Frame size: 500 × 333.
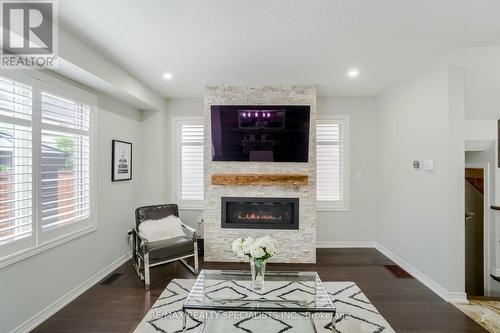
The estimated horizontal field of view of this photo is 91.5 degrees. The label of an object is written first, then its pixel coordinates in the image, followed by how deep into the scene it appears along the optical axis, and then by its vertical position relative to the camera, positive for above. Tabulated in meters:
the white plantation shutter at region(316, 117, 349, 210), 4.51 +0.06
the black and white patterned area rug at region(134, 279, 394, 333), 2.22 -1.49
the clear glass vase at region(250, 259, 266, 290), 2.29 -1.01
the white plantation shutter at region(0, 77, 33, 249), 2.08 +0.03
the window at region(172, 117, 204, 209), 4.61 +0.11
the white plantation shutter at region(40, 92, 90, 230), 2.53 +0.06
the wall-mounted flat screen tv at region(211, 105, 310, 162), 3.76 +0.56
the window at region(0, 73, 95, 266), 2.12 +0.02
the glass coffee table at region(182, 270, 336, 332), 1.99 -1.17
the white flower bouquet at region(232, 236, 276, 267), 2.26 -0.78
